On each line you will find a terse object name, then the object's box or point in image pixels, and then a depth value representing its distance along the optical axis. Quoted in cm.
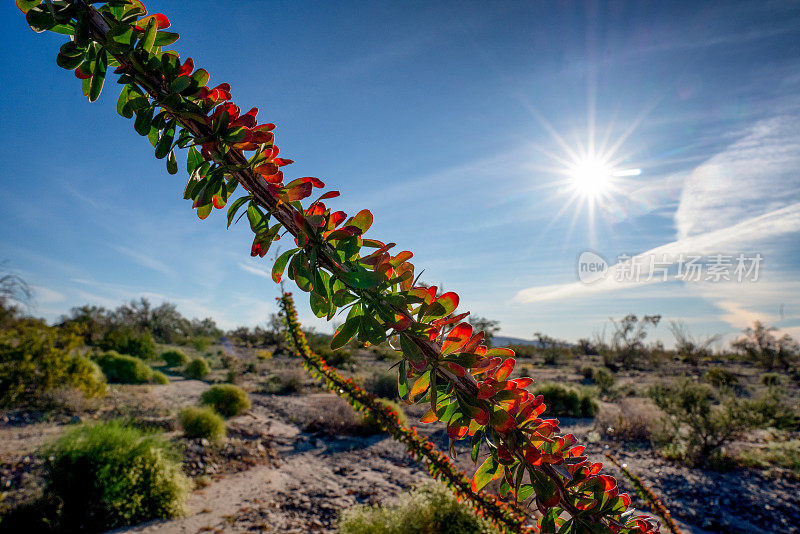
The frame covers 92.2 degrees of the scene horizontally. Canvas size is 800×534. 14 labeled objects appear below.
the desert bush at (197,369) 1516
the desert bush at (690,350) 2305
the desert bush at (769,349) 1940
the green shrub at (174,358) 1767
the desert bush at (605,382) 1281
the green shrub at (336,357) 1780
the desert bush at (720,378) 1419
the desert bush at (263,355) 2191
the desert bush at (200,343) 2605
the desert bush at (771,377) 1448
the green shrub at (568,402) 1001
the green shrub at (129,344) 1778
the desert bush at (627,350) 2194
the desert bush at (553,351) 2334
